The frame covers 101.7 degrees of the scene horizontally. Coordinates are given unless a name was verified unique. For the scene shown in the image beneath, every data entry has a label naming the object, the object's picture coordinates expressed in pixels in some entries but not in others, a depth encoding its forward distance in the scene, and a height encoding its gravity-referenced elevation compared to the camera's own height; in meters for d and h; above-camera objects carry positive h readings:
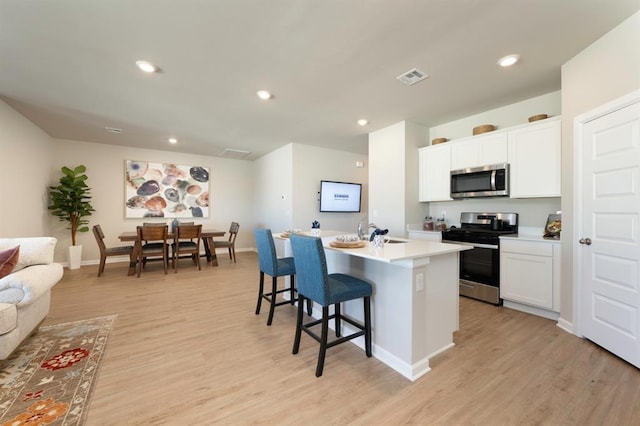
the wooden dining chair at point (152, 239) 4.60 -0.47
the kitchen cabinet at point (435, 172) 3.96 +0.65
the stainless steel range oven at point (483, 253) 3.21 -0.50
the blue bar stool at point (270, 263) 2.72 -0.55
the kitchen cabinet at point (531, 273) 2.76 -0.66
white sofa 1.82 -0.59
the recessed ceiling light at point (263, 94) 3.16 +1.48
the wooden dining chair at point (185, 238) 4.95 -0.49
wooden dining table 4.65 -0.61
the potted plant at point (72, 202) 4.86 +0.19
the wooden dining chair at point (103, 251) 4.46 -0.68
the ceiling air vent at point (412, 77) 2.69 +1.46
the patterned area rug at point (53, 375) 1.50 -1.15
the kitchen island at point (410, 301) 1.85 -0.68
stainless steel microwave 3.33 +0.44
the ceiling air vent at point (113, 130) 4.58 +1.49
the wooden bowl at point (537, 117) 3.05 +1.15
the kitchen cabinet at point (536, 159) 2.91 +0.65
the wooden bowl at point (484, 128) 3.54 +1.18
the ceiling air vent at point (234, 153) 6.18 +1.49
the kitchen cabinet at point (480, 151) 3.37 +0.87
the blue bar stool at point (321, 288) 1.90 -0.58
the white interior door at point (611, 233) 1.97 -0.15
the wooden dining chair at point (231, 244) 5.66 -0.67
